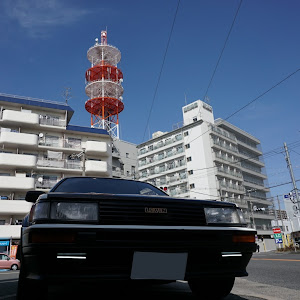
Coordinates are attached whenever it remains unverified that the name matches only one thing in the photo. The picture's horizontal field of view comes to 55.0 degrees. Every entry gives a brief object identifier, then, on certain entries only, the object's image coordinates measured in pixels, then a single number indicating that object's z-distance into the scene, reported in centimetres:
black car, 205
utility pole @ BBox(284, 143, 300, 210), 2839
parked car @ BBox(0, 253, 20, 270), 1809
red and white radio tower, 4316
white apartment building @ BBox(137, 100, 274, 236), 4725
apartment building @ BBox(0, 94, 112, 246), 2650
